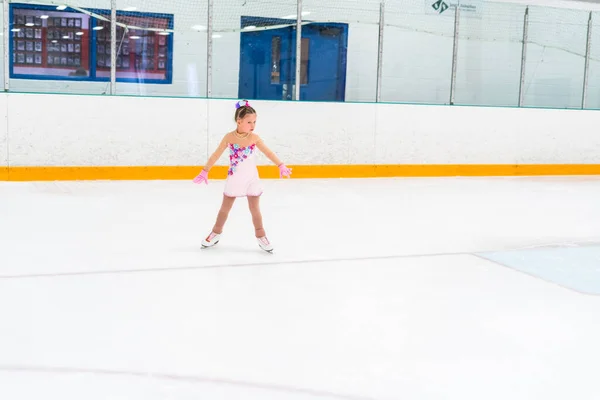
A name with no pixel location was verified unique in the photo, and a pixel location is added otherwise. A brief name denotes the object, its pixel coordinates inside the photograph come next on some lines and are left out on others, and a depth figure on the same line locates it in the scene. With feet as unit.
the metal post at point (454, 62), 32.34
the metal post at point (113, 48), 27.71
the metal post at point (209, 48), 29.01
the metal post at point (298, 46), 30.53
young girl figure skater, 14.32
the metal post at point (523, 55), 33.58
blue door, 31.58
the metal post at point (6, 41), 26.13
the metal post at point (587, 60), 34.71
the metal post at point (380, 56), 31.27
